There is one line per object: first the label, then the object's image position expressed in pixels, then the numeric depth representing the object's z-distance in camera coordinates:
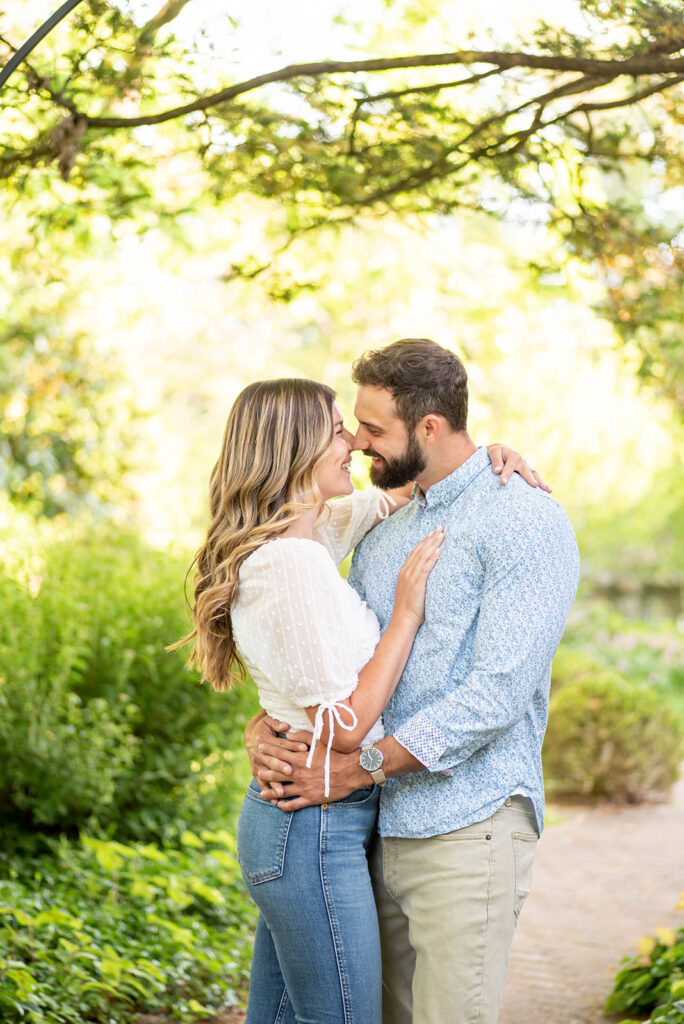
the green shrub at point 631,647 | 11.66
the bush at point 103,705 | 4.70
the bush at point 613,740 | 7.50
